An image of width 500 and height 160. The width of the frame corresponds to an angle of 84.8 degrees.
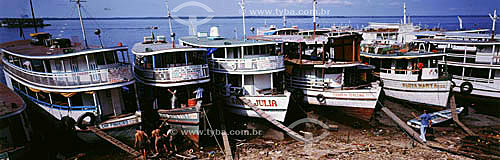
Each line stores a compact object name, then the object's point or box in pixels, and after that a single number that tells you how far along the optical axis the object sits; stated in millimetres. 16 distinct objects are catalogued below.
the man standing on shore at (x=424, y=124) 13617
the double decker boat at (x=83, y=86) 12945
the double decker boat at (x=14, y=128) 11711
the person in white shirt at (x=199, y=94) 14570
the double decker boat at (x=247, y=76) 16203
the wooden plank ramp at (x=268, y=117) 14243
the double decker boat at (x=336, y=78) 17234
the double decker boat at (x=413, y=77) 19094
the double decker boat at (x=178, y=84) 13930
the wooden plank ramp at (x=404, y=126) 13872
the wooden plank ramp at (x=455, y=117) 14609
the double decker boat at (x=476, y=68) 19331
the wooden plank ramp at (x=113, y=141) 12719
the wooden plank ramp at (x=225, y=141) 12629
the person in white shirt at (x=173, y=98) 14602
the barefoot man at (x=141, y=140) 12734
